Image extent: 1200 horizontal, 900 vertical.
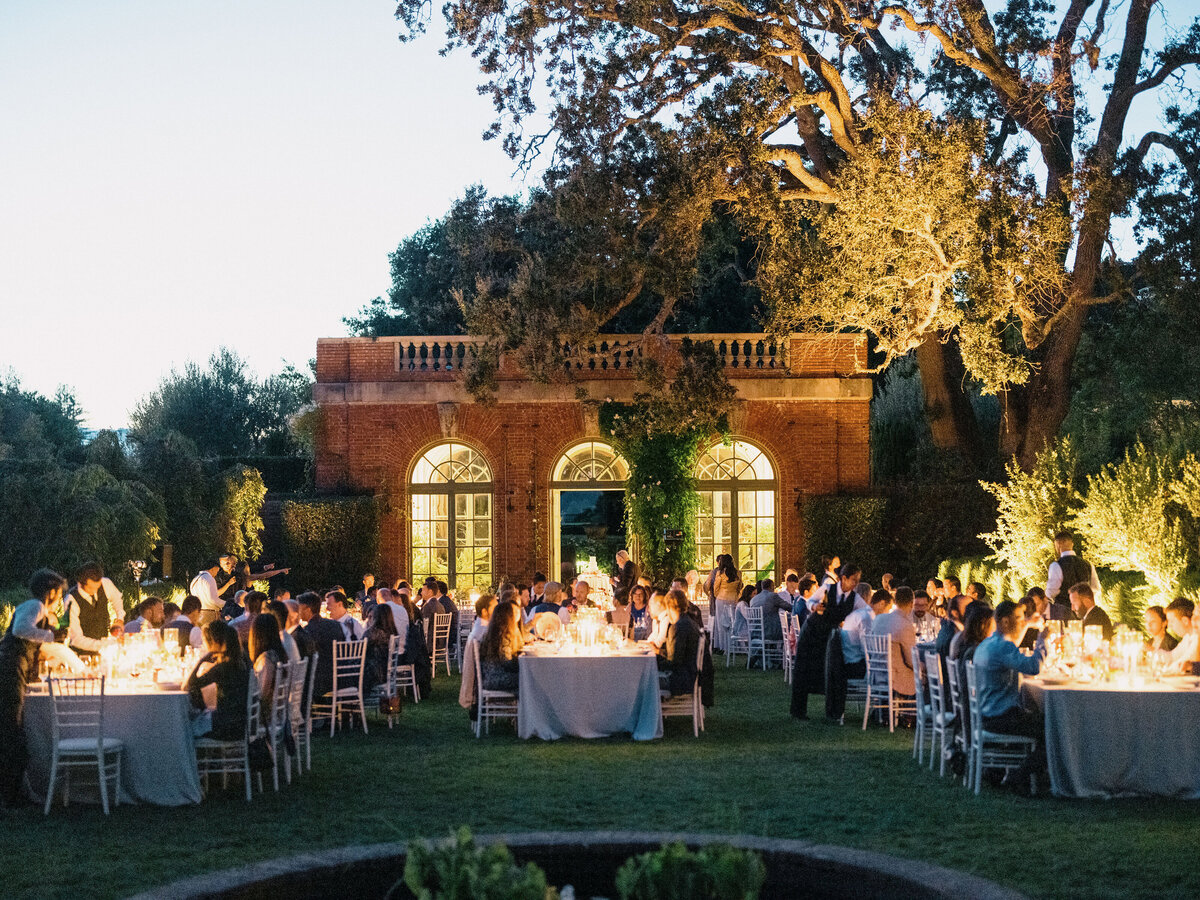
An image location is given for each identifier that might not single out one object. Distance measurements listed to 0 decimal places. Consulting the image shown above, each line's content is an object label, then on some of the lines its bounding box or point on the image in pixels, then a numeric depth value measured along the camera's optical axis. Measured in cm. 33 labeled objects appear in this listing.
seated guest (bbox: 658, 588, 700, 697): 1177
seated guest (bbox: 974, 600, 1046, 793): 902
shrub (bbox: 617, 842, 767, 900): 386
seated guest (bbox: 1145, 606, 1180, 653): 1013
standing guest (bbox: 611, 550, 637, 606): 1845
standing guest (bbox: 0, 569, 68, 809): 855
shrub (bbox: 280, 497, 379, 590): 2352
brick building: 2405
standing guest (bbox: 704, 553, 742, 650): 1914
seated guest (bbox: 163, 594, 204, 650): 1145
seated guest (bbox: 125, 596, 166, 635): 1140
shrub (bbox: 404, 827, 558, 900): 374
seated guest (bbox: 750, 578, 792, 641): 1739
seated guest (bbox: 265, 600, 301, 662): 1037
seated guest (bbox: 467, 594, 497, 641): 1246
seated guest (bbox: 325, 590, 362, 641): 1277
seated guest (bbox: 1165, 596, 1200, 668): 970
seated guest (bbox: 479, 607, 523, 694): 1173
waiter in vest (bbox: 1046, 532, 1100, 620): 1371
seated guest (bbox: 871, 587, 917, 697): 1223
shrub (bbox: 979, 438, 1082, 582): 1686
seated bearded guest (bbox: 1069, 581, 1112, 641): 1118
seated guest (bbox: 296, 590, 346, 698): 1202
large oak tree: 1766
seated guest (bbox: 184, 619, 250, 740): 891
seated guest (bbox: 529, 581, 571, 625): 1380
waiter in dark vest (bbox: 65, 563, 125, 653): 1066
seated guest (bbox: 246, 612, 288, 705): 930
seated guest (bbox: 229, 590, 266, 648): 1088
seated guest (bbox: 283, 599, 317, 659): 1107
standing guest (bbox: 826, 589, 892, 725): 1256
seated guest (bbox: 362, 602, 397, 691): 1283
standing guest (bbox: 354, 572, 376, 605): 1625
